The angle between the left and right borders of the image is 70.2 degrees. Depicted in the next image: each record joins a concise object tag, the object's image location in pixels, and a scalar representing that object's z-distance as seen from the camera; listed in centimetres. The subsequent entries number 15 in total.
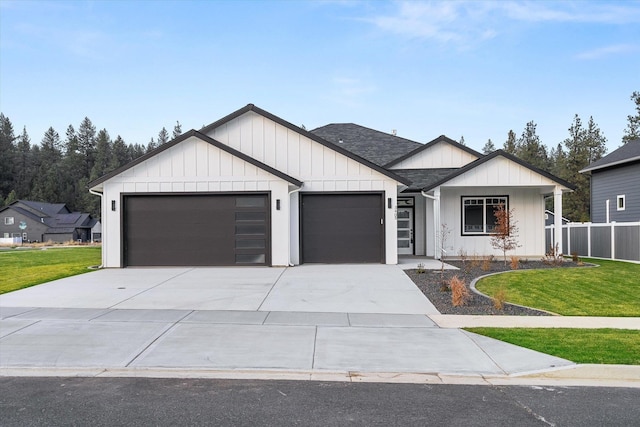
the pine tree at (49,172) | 8119
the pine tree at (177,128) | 10636
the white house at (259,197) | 1538
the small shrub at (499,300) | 877
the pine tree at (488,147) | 9611
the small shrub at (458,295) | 909
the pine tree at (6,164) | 8425
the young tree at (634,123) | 4050
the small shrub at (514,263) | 1441
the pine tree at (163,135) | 10844
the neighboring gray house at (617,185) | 2383
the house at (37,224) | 6744
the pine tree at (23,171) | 8681
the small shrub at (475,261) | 1502
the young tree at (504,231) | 1570
